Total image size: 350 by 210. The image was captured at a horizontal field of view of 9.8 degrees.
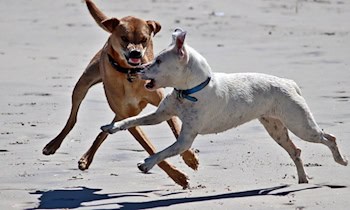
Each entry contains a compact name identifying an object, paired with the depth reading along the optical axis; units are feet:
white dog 42.42
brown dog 48.72
